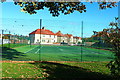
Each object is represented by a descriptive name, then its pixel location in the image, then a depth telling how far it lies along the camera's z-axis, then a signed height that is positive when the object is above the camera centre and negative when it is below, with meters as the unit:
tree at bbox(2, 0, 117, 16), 6.25 +1.67
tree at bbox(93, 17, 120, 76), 3.46 -0.03
